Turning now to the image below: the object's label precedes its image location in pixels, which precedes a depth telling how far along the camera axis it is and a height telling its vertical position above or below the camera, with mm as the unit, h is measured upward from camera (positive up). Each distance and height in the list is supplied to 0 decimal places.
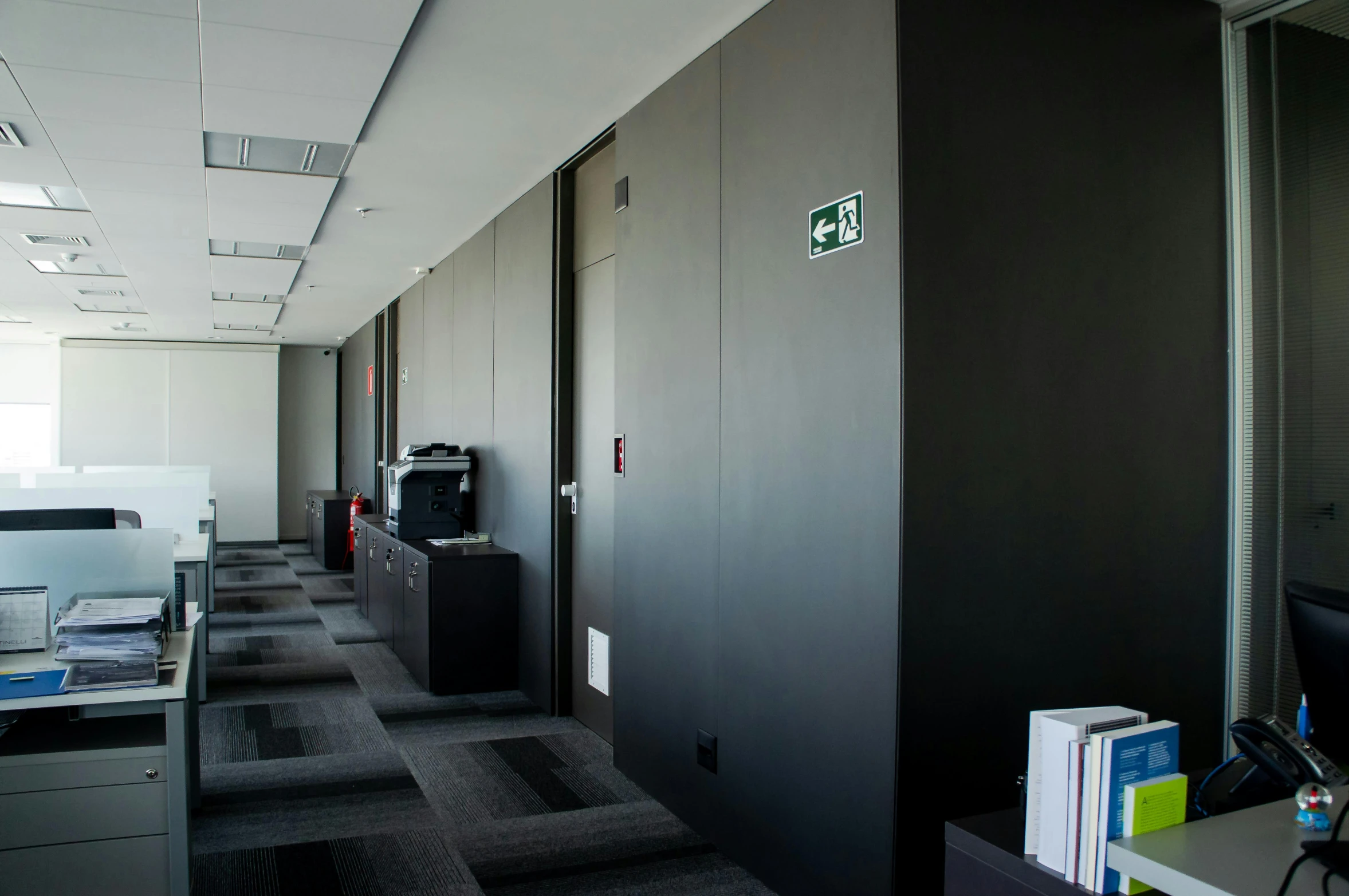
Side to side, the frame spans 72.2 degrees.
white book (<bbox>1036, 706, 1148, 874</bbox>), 1437 -492
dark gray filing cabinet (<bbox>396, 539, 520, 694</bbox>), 4742 -824
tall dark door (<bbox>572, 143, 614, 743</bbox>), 4117 +62
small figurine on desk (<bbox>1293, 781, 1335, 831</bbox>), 1401 -527
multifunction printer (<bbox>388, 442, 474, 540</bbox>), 5582 -197
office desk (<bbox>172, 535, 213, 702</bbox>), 4602 -552
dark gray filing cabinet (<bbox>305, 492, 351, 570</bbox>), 9430 -683
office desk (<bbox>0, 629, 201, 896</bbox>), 2227 -862
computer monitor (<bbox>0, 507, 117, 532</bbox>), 3332 -211
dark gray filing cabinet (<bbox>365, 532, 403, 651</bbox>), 5461 -801
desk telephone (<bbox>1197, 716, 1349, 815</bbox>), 1440 -491
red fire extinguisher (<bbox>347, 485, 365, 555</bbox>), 9398 -470
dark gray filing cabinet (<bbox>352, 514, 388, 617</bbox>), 6309 -633
